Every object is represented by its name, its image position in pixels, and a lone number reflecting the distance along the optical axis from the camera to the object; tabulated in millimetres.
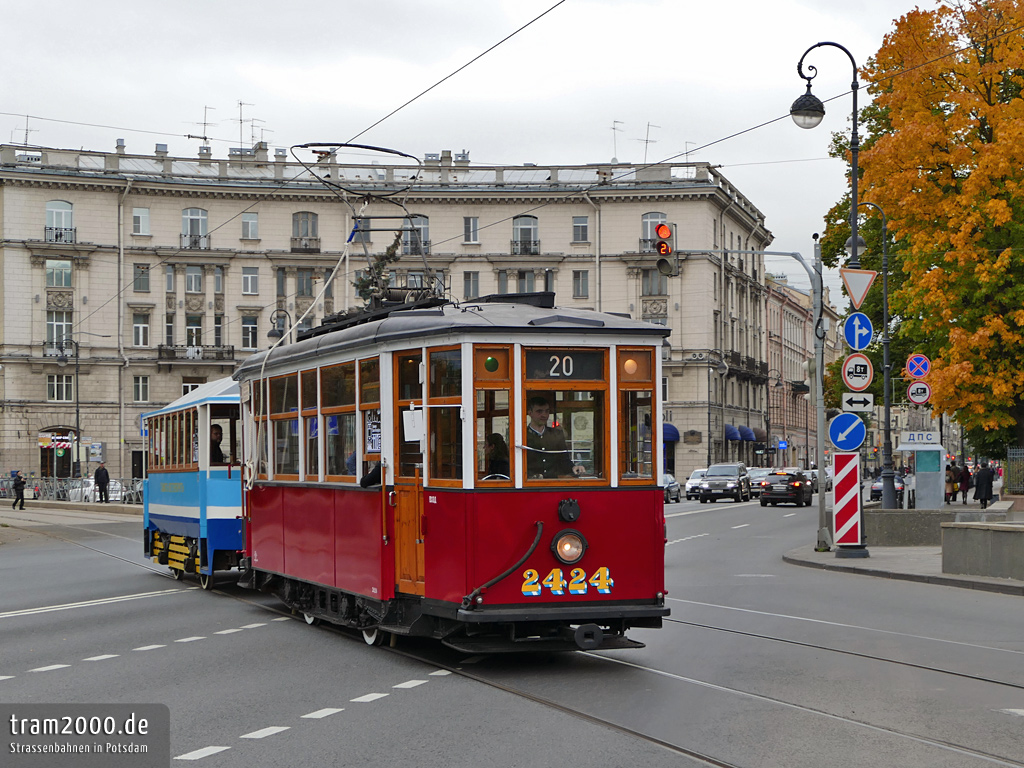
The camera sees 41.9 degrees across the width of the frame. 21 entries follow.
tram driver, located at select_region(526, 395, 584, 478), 10531
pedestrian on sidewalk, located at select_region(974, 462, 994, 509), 39781
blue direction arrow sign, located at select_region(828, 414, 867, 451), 22000
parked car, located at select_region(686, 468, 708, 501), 57375
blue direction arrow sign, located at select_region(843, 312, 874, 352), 23031
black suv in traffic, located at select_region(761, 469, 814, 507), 50750
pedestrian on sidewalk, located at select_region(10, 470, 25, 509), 49688
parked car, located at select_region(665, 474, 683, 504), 57562
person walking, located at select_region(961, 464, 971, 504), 50431
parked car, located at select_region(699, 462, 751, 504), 56125
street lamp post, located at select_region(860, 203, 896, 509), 28328
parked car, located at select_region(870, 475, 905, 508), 40350
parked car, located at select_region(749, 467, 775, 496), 61719
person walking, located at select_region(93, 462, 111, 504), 50188
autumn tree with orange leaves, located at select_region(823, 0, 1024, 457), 31031
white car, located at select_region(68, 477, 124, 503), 53438
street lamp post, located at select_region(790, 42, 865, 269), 23141
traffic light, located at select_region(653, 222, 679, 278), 24234
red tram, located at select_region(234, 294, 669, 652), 10383
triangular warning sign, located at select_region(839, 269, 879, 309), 23203
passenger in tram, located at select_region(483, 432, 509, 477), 10500
